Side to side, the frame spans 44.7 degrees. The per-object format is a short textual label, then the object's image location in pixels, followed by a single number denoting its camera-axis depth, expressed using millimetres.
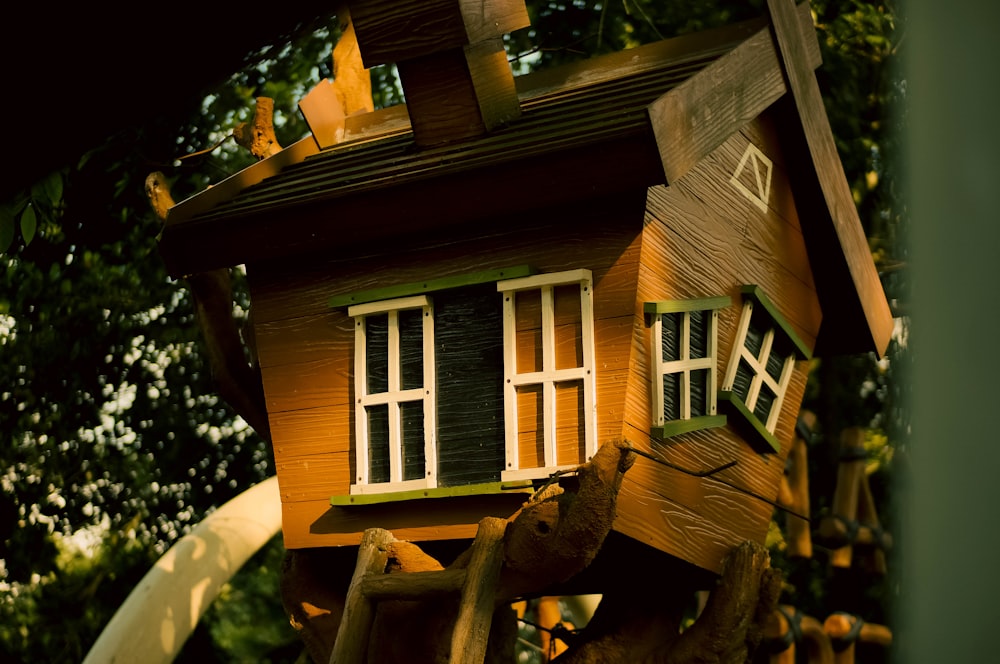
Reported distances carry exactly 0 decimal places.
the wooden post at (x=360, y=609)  3916
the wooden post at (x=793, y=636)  6766
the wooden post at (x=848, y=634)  6785
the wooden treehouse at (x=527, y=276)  3818
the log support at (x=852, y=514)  7008
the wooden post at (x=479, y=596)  3619
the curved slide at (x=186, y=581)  6422
